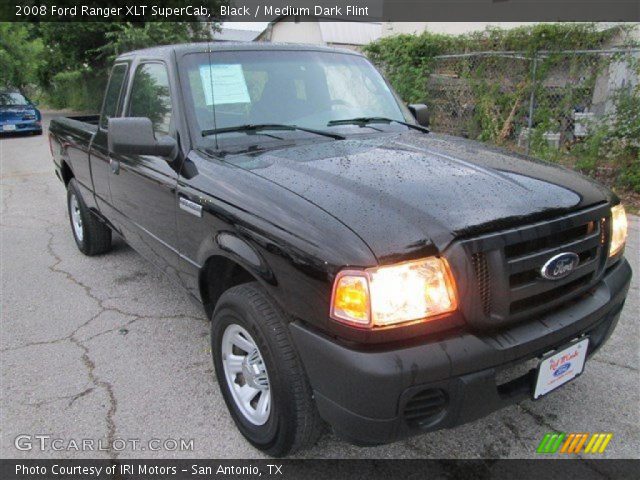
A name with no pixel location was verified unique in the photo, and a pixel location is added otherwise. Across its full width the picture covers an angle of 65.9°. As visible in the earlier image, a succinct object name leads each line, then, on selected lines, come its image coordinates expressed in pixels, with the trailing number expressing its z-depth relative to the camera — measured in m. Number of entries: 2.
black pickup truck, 1.71
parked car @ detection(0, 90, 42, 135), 15.57
